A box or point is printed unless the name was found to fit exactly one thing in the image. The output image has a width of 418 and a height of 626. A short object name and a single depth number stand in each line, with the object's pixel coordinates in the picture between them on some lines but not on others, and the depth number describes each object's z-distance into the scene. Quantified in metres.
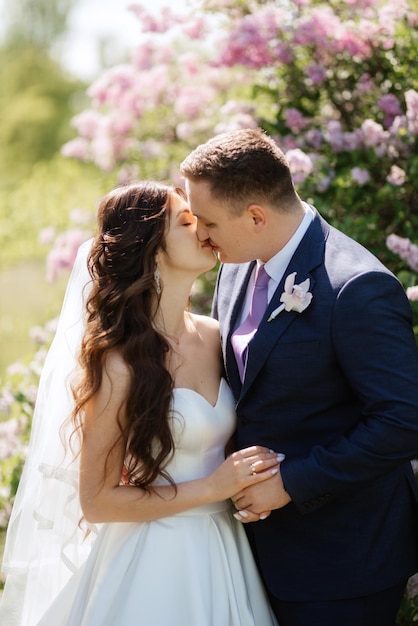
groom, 2.56
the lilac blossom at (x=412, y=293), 3.24
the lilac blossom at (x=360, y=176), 4.05
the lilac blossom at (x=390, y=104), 4.29
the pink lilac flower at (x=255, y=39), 4.73
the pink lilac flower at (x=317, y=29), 4.59
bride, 2.78
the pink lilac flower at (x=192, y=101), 5.53
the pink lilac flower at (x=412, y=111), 3.89
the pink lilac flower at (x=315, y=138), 4.45
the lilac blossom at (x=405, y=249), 3.62
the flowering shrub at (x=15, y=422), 4.73
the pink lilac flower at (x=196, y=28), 5.21
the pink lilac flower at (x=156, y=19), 5.34
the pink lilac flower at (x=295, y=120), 4.59
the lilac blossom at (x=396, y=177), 3.99
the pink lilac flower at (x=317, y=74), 4.66
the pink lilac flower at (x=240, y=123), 4.73
